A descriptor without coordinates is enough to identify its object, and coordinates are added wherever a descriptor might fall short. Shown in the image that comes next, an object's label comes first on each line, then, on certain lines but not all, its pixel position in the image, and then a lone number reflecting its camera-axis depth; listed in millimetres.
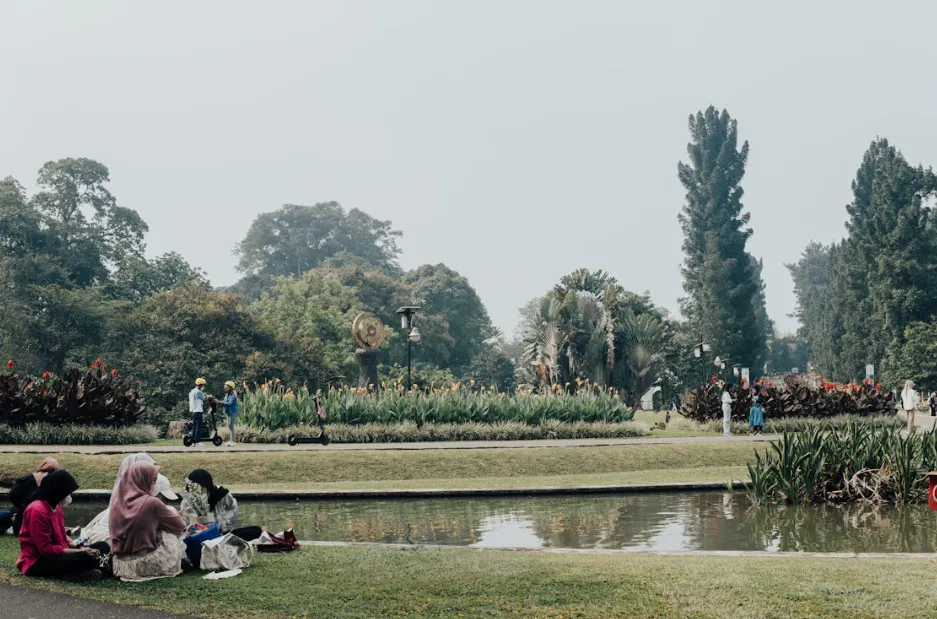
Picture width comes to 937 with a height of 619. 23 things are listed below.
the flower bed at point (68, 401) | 25031
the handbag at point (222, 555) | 9852
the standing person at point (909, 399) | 32562
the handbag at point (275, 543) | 10992
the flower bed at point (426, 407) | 27922
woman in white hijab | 10312
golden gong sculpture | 34750
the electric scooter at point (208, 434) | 24312
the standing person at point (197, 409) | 24672
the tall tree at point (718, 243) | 71125
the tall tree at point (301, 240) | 104562
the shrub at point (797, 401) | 35188
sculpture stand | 35594
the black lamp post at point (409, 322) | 32438
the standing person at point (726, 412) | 32250
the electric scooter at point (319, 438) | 26250
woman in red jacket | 9445
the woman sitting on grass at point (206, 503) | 10969
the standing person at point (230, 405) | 25578
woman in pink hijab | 9453
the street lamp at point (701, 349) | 44938
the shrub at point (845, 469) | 15805
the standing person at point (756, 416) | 32250
